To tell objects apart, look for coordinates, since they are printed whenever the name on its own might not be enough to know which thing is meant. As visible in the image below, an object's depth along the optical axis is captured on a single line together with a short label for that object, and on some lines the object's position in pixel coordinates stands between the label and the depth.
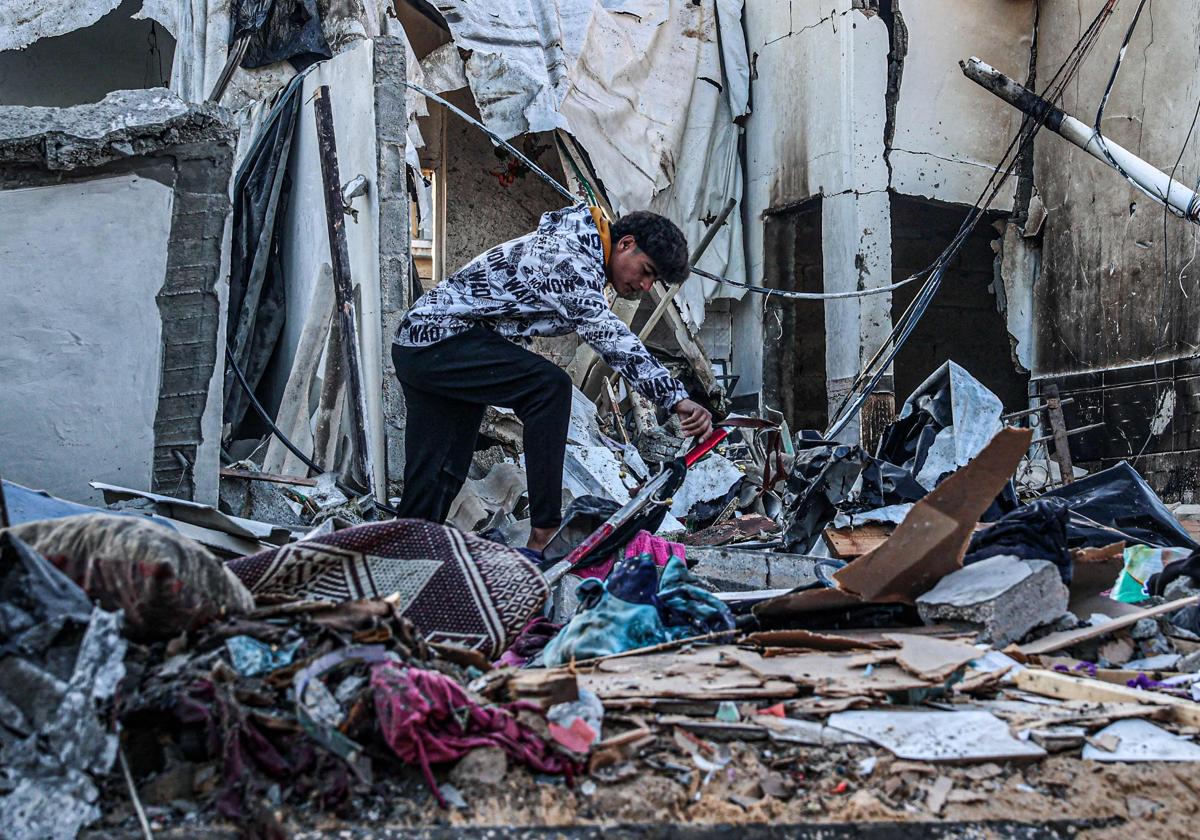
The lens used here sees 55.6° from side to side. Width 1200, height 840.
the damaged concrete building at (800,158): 8.79
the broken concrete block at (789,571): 4.17
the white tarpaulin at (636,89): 8.67
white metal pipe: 8.22
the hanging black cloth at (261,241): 6.75
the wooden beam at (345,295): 5.83
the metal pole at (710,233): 10.52
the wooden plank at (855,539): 4.54
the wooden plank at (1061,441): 7.92
